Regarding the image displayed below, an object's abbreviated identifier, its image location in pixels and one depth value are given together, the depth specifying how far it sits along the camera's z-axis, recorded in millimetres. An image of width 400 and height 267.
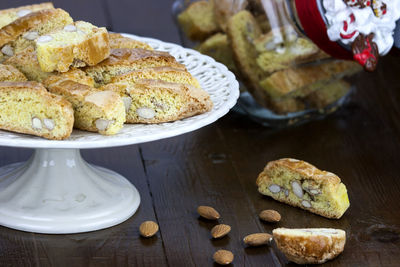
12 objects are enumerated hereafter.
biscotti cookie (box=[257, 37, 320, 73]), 1168
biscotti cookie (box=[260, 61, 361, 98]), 1172
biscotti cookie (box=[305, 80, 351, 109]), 1220
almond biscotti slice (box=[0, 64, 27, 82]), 914
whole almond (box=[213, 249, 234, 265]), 907
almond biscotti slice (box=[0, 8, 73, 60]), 964
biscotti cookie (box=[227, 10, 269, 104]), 1176
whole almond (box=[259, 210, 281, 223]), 985
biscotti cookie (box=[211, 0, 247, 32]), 1183
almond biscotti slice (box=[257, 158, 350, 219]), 987
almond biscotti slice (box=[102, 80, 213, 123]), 913
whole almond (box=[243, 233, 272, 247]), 937
